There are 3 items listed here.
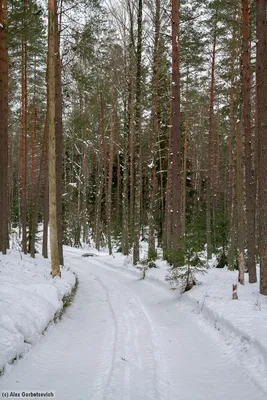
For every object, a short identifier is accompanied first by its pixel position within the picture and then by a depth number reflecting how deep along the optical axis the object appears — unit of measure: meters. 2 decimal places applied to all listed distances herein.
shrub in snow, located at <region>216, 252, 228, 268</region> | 18.53
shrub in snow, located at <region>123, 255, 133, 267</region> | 19.99
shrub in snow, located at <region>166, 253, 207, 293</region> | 10.38
